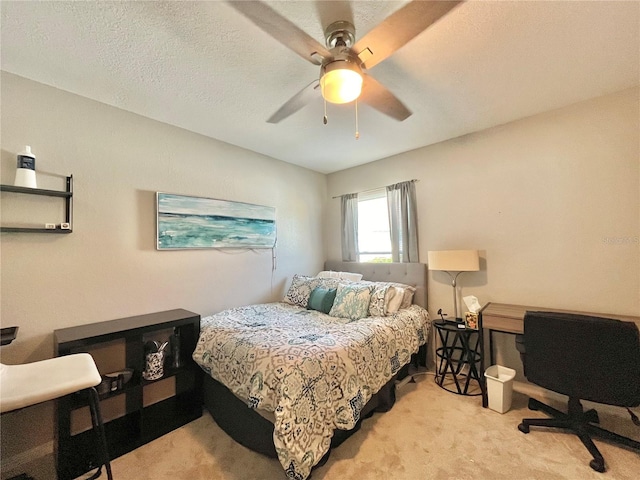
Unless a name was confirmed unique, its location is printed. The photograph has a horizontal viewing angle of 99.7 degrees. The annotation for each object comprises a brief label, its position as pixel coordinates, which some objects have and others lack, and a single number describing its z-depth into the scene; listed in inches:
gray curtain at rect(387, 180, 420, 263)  130.3
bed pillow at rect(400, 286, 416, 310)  117.4
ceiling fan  43.7
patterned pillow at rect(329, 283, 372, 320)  106.6
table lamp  103.4
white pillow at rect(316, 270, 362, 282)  137.6
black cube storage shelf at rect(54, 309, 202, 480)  67.6
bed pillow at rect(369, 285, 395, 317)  106.8
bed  60.1
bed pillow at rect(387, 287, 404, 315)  110.2
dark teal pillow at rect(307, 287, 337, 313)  115.2
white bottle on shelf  71.0
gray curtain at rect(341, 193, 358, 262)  153.9
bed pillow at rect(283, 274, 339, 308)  125.9
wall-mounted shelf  70.2
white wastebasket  86.5
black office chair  62.0
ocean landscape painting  101.5
